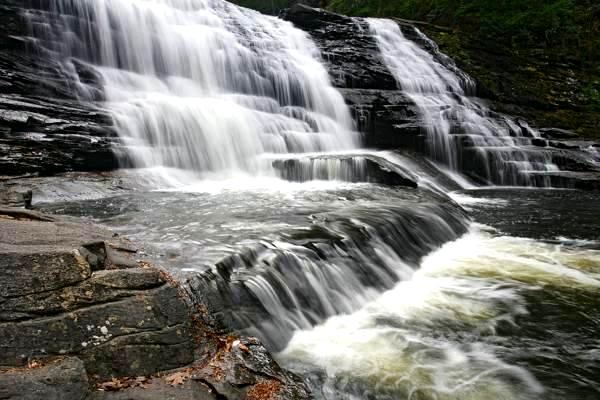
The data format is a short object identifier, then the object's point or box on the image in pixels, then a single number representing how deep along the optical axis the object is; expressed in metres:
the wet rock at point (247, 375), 2.82
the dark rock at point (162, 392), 2.50
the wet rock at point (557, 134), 16.69
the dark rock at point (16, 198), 6.59
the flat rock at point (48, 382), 2.24
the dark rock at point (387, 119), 16.00
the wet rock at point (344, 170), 11.18
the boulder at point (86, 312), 2.67
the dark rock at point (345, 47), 18.52
